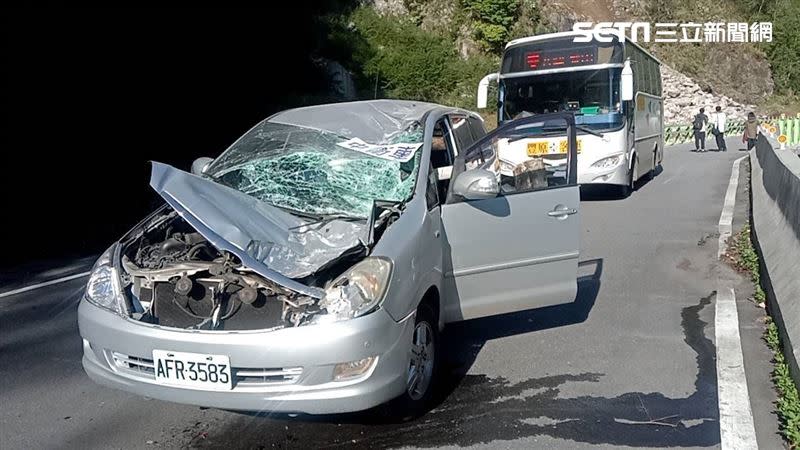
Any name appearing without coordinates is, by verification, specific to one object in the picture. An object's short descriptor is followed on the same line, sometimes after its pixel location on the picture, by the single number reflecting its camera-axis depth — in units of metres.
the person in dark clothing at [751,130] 26.25
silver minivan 4.07
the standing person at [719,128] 31.02
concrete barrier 5.52
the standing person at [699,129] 30.39
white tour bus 15.09
